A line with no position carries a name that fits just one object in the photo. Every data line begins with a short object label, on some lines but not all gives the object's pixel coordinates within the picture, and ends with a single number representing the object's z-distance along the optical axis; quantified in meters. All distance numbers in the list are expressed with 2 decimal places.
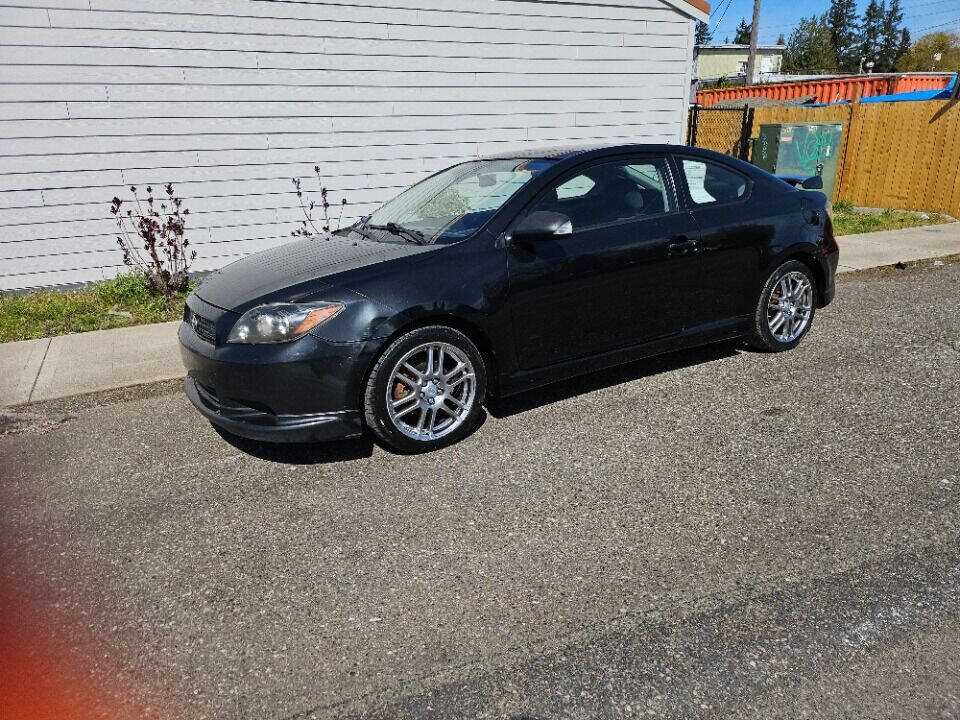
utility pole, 34.78
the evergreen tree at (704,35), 114.54
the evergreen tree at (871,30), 107.56
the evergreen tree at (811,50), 94.94
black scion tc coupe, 3.70
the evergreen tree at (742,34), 124.07
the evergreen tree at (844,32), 108.00
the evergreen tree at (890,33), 105.94
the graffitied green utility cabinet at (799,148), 12.60
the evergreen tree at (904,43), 100.17
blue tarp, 16.34
